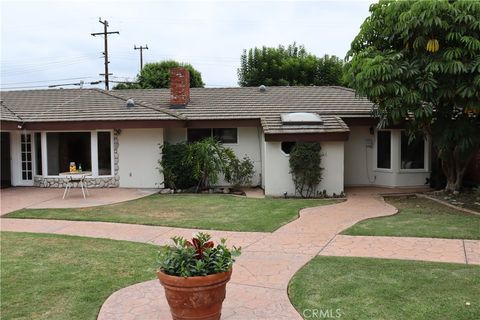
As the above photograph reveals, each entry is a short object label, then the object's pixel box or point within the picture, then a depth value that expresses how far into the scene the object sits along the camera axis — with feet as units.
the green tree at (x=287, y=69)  120.47
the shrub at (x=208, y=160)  50.21
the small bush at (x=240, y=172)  52.81
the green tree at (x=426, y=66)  35.91
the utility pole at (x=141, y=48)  150.30
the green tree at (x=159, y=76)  114.42
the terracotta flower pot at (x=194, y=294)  13.58
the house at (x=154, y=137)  52.26
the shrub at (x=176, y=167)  51.47
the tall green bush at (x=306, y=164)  45.11
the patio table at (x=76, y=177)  46.83
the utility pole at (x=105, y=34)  120.89
